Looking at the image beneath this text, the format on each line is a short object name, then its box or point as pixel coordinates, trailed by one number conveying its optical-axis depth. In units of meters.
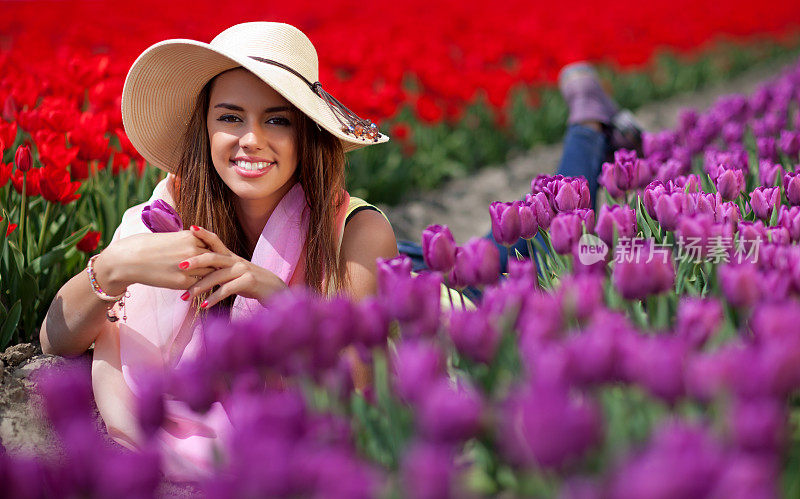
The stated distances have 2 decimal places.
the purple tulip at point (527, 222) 2.65
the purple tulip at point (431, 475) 1.78
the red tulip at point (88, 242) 2.99
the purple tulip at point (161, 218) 2.76
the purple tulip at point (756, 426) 1.87
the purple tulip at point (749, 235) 2.55
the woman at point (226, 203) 2.82
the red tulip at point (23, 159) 2.96
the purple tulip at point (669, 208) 2.62
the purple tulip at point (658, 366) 2.07
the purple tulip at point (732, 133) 3.48
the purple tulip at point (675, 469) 1.64
